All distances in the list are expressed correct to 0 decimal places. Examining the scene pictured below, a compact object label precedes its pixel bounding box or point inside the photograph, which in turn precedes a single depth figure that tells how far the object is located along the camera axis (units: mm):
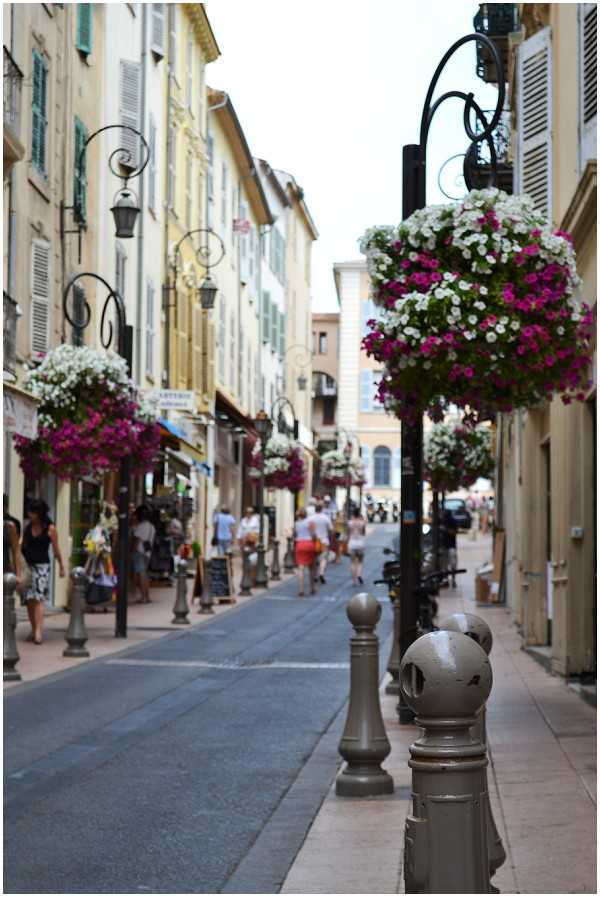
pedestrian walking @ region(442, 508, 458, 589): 33875
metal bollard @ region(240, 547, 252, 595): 30370
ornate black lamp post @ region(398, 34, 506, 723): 11289
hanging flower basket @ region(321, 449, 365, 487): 68188
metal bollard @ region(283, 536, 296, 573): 40438
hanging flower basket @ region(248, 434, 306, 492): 50094
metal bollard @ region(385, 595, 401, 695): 13470
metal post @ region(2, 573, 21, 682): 14406
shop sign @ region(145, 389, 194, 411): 25312
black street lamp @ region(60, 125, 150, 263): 19000
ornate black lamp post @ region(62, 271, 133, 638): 19984
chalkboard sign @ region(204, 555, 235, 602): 27469
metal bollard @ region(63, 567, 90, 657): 17266
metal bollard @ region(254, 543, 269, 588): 32884
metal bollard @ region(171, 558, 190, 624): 22484
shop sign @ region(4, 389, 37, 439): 17969
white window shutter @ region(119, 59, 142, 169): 31609
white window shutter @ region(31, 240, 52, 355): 24172
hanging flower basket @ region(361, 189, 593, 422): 9922
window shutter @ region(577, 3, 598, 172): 12180
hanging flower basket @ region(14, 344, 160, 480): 19922
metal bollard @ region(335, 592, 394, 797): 8781
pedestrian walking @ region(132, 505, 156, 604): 26875
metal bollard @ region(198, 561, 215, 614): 25188
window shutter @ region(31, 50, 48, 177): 24109
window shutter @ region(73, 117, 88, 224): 26734
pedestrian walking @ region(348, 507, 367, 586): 34062
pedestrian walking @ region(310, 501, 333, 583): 31886
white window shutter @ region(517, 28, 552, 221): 15969
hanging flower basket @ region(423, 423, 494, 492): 34062
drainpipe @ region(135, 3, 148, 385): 33062
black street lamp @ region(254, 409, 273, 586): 36812
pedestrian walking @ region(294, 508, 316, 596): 31188
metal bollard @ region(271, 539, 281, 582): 36781
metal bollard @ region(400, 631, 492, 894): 3172
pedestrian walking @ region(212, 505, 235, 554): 36881
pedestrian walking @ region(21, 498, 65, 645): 18453
